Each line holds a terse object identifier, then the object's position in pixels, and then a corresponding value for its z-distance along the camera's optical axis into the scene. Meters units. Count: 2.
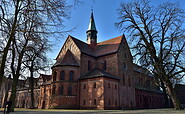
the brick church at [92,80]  28.81
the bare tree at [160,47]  18.84
